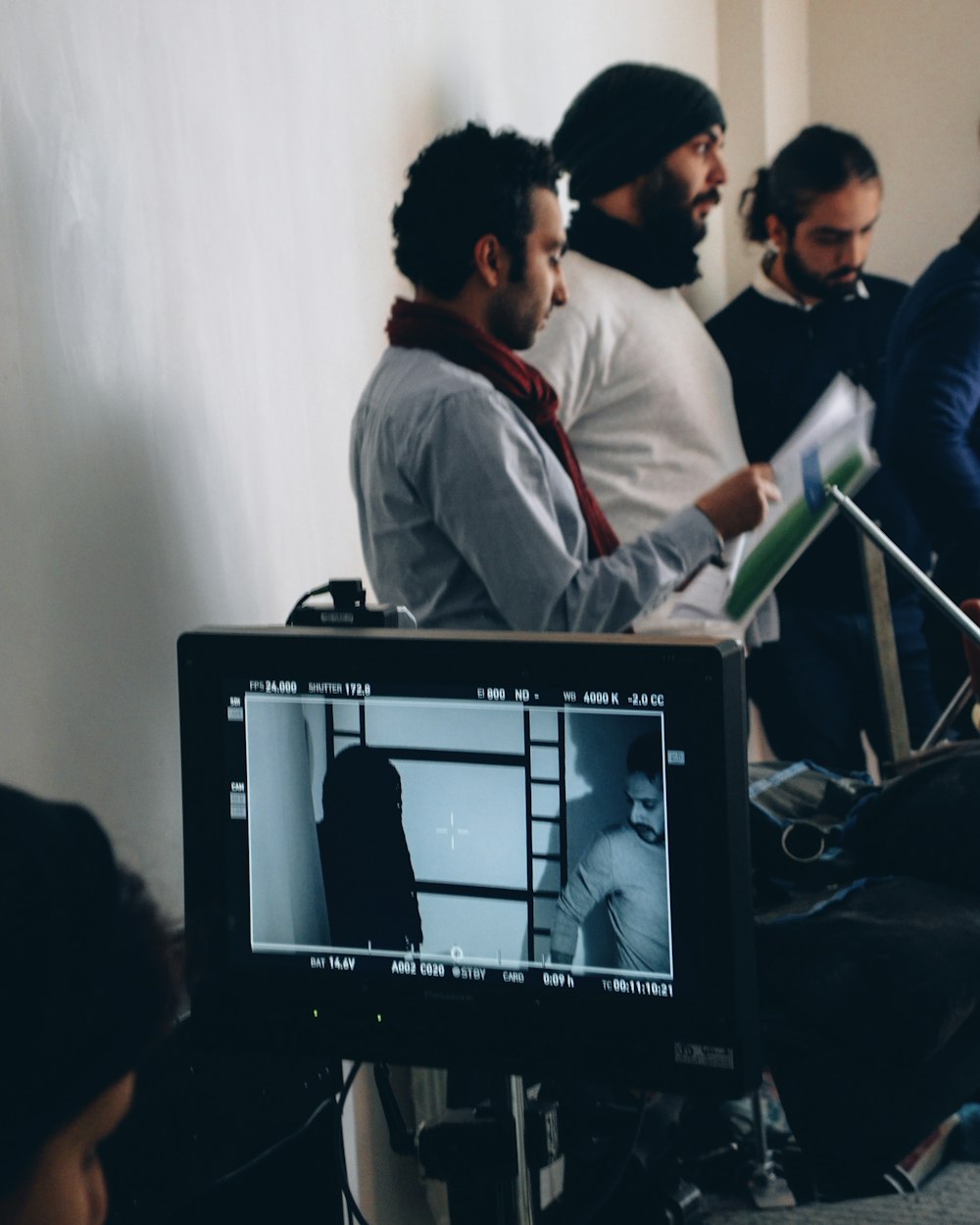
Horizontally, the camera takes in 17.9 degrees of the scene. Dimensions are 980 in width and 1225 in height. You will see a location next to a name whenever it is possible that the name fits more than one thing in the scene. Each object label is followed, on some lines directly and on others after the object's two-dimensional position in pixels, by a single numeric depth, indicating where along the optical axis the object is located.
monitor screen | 2.63
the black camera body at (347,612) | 2.76
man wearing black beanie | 3.93
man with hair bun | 4.21
